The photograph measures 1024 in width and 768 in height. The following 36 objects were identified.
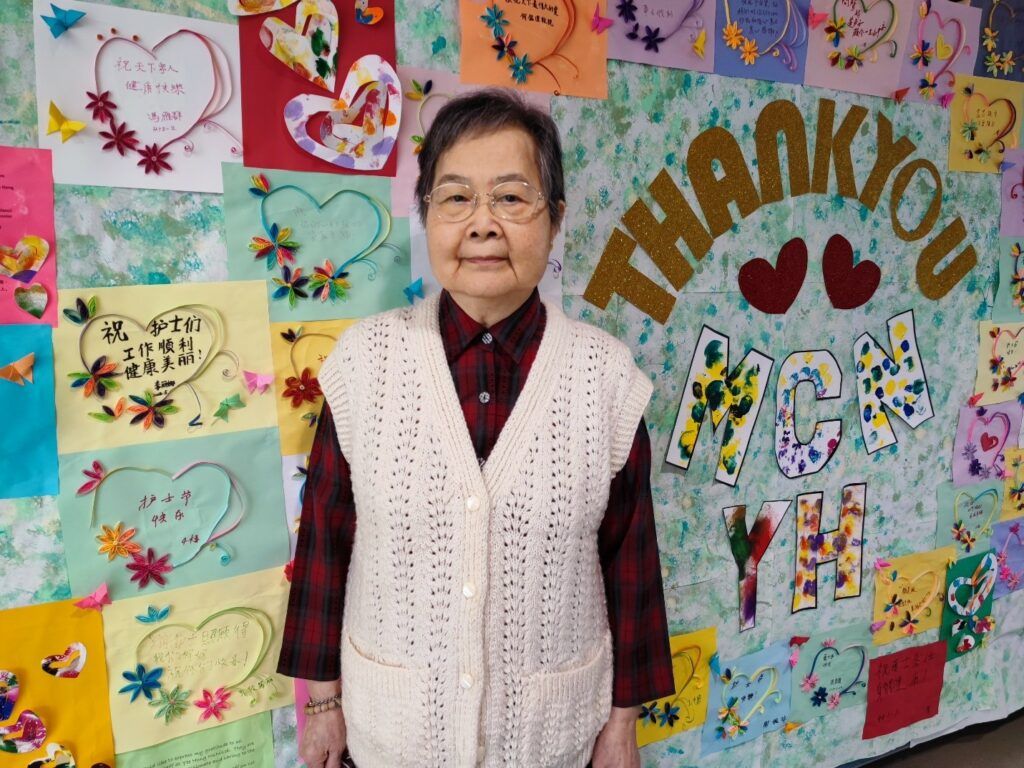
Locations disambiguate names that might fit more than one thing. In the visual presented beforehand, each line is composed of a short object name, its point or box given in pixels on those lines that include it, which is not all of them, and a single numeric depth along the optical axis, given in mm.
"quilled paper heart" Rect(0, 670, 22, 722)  965
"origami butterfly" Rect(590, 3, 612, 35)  1208
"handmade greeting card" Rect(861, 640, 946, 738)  1763
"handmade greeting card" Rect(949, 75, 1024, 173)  1606
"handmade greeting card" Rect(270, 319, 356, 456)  1082
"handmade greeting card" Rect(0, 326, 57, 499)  924
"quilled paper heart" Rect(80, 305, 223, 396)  970
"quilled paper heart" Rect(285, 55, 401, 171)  1041
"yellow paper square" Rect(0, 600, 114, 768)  975
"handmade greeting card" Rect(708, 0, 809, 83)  1330
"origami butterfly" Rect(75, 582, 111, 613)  994
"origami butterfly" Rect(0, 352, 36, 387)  918
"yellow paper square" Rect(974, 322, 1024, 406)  1735
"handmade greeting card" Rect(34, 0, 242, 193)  905
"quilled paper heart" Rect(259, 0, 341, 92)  1010
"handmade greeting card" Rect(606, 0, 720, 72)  1238
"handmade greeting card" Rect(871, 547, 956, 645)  1714
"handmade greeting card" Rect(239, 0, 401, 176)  1011
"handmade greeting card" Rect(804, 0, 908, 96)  1424
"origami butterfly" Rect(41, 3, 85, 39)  883
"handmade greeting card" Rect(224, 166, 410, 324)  1033
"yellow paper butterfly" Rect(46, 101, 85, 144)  902
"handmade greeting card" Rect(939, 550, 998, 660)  1812
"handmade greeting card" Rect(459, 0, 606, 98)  1127
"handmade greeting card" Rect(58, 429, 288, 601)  991
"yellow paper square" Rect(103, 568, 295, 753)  1038
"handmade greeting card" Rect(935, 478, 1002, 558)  1758
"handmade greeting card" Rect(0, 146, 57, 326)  900
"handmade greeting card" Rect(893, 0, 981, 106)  1517
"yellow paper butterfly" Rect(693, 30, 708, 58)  1302
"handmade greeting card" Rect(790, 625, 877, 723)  1647
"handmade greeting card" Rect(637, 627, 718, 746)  1477
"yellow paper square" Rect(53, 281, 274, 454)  962
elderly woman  878
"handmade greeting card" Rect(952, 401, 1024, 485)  1746
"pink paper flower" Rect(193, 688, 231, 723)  1093
